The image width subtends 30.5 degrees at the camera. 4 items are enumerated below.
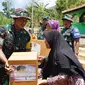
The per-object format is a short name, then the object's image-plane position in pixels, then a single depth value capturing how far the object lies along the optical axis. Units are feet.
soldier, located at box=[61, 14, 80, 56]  9.71
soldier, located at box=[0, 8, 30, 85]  5.74
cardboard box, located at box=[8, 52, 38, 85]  4.78
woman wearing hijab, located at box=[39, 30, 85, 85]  5.10
